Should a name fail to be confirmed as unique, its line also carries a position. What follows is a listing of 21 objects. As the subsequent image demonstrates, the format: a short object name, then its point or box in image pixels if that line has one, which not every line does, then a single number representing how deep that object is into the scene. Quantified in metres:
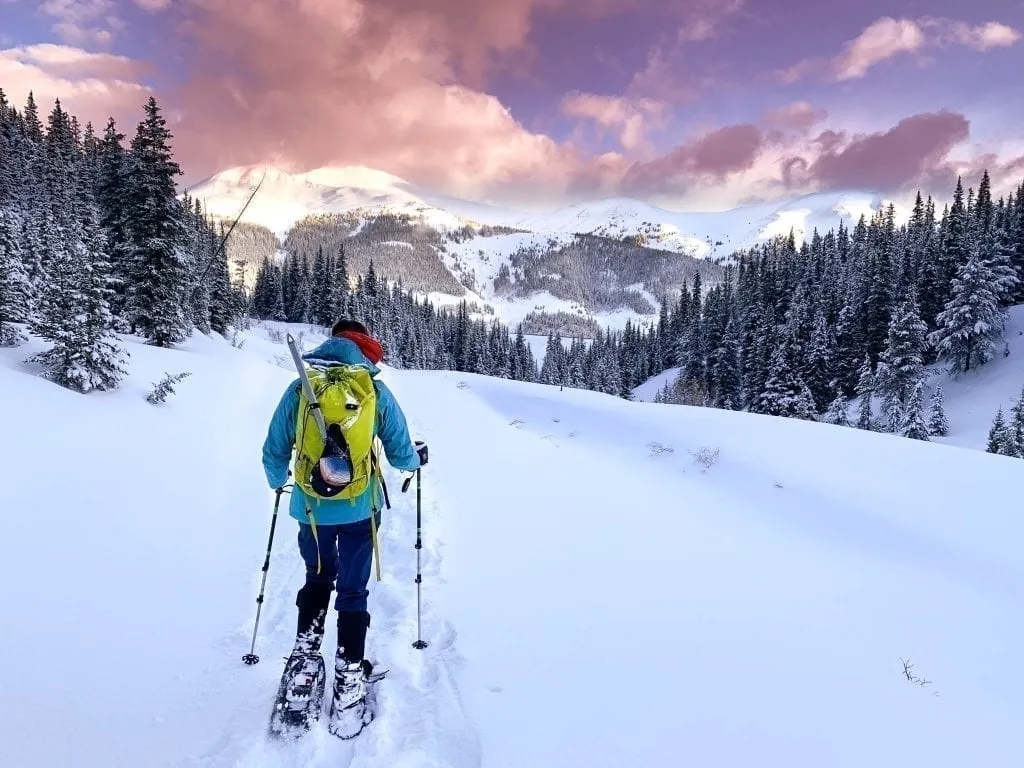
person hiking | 3.62
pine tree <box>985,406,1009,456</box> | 28.68
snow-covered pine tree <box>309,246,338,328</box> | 78.19
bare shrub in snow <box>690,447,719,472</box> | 14.08
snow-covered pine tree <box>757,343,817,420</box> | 42.91
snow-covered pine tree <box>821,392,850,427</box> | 42.59
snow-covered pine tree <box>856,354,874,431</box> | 41.59
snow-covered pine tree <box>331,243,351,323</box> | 72.44
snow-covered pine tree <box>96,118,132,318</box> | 22.36
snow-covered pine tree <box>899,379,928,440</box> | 35.94
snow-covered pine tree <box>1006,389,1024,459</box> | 28.08
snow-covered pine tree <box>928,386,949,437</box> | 37.75
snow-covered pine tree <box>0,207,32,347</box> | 12.74
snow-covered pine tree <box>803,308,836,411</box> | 49.16
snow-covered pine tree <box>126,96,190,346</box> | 22.53
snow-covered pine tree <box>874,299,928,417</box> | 42.78
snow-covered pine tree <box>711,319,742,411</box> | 63.78
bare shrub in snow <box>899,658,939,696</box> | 4.72
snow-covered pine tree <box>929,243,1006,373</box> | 43.78
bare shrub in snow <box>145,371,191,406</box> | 12.53
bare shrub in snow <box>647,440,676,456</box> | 15.87
